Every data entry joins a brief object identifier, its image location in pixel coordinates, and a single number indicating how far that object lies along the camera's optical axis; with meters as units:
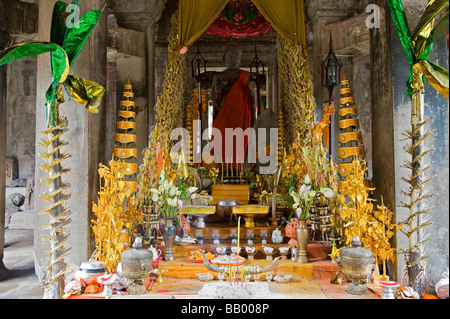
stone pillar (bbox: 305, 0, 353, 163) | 5.72
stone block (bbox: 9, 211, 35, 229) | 8.39
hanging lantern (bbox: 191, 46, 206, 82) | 9.09
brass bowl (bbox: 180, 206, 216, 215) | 4.97
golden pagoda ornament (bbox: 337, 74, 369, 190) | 4.02
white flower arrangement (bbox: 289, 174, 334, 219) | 3.88
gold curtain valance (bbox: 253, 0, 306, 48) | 5.16
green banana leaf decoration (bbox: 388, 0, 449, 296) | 2.79
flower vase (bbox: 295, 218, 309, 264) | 3.89
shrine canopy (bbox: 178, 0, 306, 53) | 5.17
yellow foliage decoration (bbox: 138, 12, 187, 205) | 4.42
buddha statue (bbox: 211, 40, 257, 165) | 7.93
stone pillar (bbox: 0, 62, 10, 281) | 4.68
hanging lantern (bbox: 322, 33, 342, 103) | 5.35
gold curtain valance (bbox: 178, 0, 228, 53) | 5.23
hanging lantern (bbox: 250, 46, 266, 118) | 8.06
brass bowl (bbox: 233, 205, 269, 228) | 5.00
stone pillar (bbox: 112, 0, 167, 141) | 5.93
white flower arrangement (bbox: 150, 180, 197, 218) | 4.03
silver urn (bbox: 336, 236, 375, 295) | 2.98
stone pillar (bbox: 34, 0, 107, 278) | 3.76
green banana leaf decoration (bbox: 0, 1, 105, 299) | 2.57
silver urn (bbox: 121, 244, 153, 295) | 2.97
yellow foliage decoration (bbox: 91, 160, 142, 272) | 3.34
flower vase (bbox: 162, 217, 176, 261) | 3.90
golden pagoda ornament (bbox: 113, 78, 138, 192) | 4.34
